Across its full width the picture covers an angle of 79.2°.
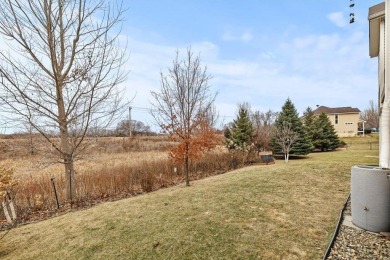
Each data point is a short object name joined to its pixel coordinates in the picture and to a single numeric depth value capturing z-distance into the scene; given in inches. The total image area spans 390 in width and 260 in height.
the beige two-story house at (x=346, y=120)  1401.3
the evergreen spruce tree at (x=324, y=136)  914.7
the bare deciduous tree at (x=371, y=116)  1934.3
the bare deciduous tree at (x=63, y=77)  229.1
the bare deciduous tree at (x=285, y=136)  616.6
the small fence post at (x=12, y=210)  227.3
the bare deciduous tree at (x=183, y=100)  293.6
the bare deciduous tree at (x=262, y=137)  718.5
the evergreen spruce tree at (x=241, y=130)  678.0
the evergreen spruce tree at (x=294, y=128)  707.4
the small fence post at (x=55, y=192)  257.0
